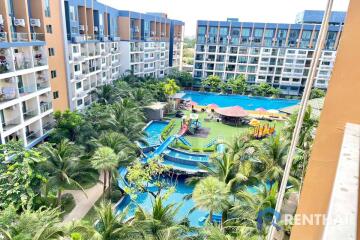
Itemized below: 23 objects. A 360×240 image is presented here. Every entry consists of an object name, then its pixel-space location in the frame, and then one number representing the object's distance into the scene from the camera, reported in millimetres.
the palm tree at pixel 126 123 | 24984
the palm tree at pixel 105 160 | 18625
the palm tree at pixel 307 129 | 17548
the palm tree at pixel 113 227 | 12562
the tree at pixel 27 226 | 11289
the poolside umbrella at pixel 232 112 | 39625
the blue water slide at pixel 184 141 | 32619
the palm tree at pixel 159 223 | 13000
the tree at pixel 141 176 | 19875
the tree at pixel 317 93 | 45959
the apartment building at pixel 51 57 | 21688
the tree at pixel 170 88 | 46031
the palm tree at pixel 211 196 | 13997
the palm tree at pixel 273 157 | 17225
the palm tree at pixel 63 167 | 18078
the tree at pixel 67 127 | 23703
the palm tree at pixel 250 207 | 13002
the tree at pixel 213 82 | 59219
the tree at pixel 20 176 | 15312
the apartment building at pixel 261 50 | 58688
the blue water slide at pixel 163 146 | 29375
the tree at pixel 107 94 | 34594
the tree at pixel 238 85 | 57844
